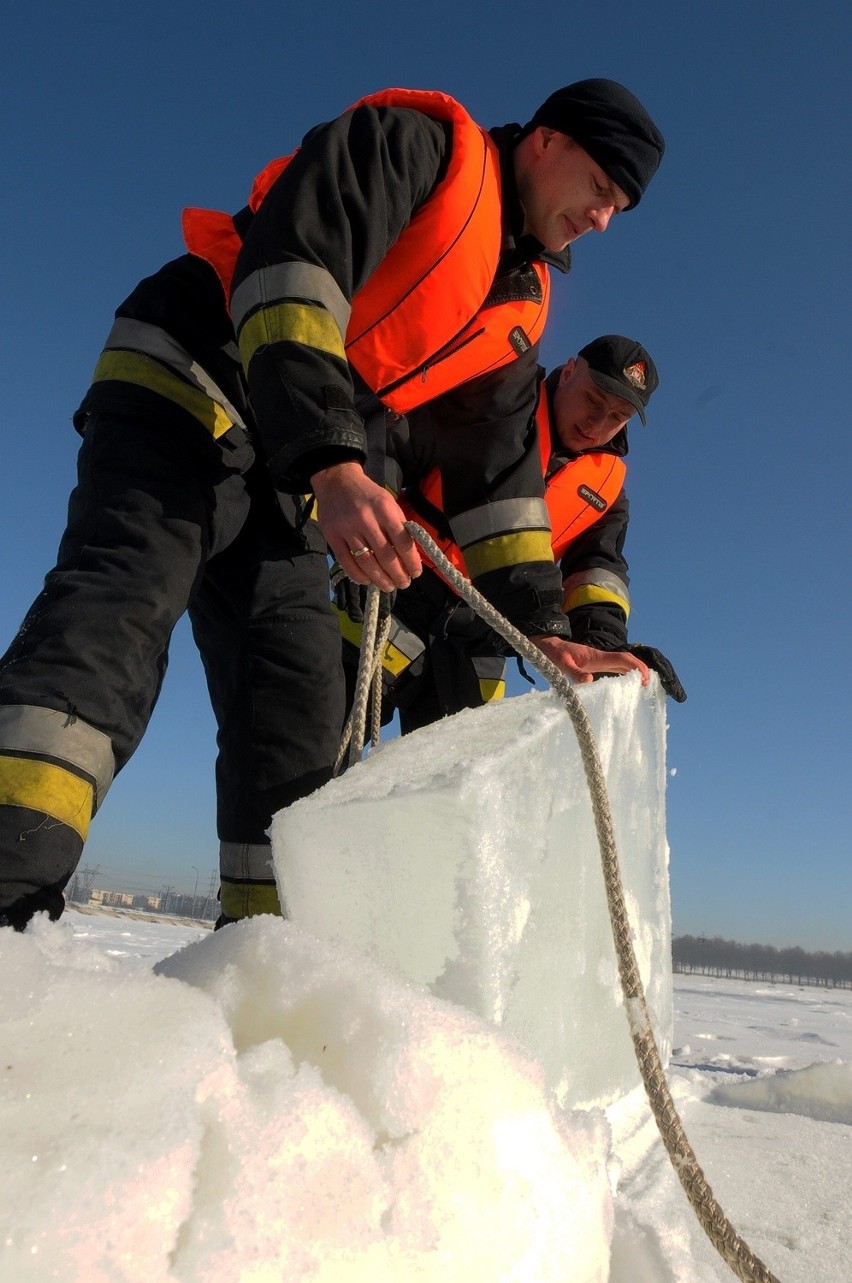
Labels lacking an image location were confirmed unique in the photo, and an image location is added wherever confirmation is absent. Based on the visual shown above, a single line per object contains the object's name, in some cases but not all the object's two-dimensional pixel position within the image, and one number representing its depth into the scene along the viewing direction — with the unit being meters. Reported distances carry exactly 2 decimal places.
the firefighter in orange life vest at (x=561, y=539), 3.17
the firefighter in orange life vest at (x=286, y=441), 1.27
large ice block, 0.96
